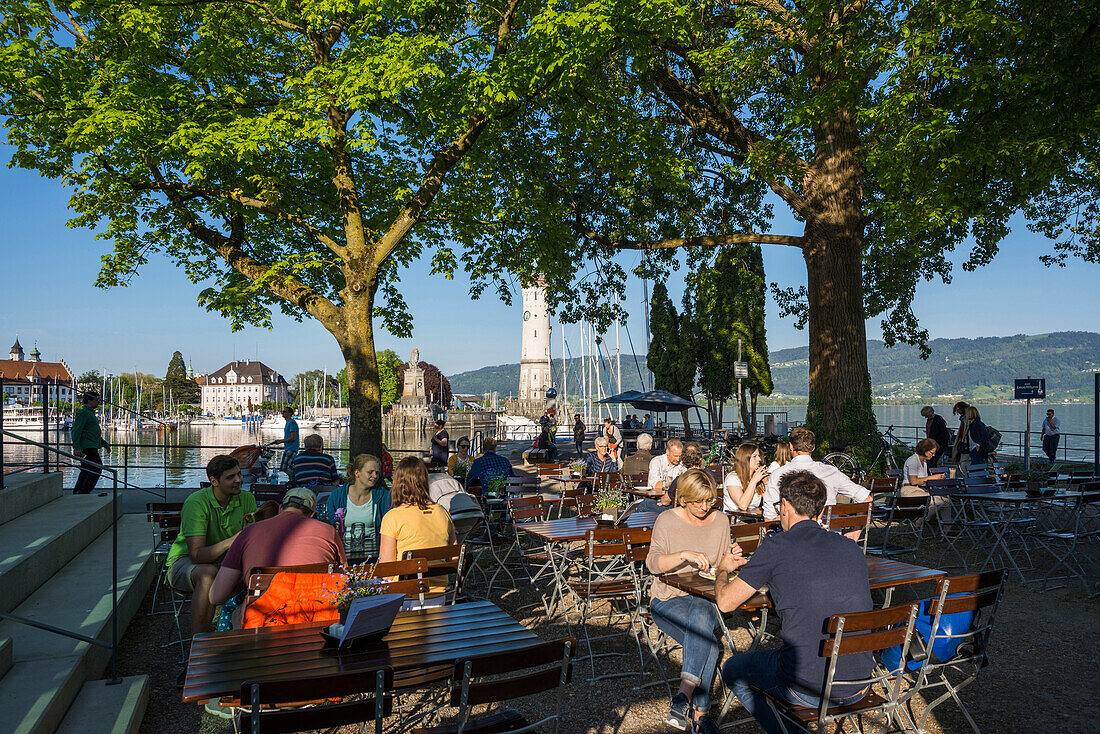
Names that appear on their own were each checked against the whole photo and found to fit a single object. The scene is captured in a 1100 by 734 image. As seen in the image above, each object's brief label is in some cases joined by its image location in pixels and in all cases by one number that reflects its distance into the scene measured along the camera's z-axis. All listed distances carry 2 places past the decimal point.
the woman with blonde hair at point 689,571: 4.14
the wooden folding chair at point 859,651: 3.09
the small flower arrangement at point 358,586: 3.48
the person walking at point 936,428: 14.54
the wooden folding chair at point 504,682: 2.60
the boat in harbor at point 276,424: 105.44
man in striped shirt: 9.32
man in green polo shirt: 5.07
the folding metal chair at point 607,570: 5.17
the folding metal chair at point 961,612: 3.63
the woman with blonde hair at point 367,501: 6.11
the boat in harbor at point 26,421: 44.47
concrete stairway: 3.95
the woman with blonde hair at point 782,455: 7.76
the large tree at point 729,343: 29.25
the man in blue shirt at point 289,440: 12.91
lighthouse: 87.75
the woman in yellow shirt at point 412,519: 5.20
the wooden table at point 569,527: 5.85
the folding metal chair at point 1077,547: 7.12
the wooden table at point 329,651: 2.88
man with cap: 4.38
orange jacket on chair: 3.87
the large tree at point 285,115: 9.39
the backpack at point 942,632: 3.80
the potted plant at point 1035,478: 8.60
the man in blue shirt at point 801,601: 3.24
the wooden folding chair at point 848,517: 6.11
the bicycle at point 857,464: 12.42
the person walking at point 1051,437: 18.83
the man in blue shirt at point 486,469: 9.95
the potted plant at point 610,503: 7.13
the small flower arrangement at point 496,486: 9.67
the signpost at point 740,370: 21.31
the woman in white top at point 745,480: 7.45
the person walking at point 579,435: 28.36
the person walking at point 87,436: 10.71
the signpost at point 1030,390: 16.77
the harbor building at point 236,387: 166.75
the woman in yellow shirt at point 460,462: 12.80
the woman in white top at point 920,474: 8.94
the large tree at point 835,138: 8.61
